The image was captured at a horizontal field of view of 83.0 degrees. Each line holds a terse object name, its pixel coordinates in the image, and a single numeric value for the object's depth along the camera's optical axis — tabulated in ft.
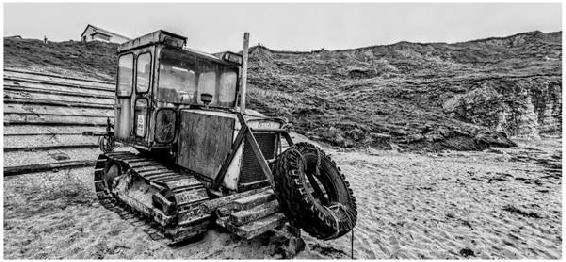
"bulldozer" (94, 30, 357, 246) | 11.59
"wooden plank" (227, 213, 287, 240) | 10.70
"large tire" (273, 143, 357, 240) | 10.76
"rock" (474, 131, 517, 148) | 50.24
